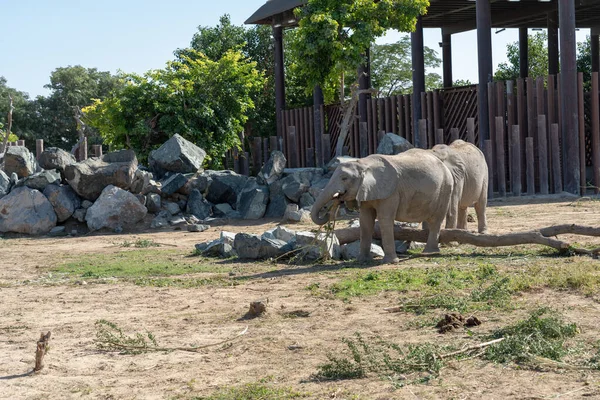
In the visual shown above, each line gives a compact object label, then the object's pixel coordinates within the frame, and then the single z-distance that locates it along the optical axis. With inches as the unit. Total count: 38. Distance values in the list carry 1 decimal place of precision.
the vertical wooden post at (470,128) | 834.2
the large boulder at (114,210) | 733.3
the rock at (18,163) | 799.7
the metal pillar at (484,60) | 860.6
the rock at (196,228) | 711.1
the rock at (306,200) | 759.1
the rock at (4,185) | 757.3
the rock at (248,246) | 490.0
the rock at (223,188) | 805.2
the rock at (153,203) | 756.0
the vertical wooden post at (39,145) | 1133.1
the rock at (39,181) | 748.0
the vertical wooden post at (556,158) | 786.8
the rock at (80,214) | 741.9
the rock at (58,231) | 729.0
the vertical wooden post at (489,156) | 820.0
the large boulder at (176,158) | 808.9
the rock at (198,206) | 772.0
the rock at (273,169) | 801.6
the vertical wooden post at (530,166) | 801.6
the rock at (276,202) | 767.7
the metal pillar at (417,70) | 965.8
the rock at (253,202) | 768.9
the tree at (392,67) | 1652.3
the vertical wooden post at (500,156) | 814.5
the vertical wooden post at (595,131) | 783.4
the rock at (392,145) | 780.6
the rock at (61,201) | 740.0
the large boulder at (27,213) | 729.6
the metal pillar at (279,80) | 1140.5
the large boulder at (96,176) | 739.4
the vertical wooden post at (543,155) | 796.0
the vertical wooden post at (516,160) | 810.2
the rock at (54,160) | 770.2
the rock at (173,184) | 775.7
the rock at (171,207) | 768.9
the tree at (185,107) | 1012.5
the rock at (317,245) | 462.3
